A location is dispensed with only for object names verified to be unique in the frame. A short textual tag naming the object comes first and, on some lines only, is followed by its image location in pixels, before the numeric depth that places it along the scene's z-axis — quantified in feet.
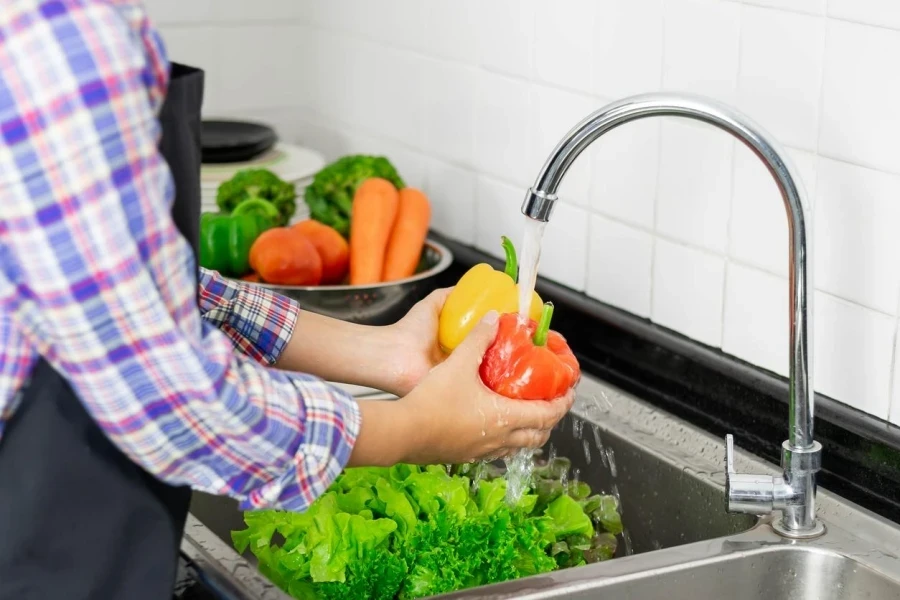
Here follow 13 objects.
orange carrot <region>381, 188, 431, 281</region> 7.26
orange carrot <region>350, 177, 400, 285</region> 7.24
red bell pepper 5.57
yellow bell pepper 5.89
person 4.59
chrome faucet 5.56
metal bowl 6.95
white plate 7.70
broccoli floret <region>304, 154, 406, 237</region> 7.44
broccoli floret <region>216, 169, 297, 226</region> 7.49
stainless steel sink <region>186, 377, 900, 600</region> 5.64
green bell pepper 7.25
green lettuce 5.72
